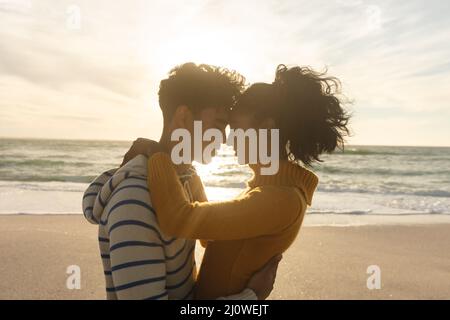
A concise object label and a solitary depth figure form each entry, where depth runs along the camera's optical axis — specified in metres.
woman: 1.90
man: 1.71
